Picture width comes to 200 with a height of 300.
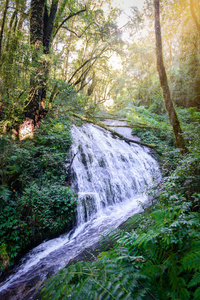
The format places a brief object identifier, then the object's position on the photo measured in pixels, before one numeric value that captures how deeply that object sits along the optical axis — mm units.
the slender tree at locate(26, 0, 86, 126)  5770
